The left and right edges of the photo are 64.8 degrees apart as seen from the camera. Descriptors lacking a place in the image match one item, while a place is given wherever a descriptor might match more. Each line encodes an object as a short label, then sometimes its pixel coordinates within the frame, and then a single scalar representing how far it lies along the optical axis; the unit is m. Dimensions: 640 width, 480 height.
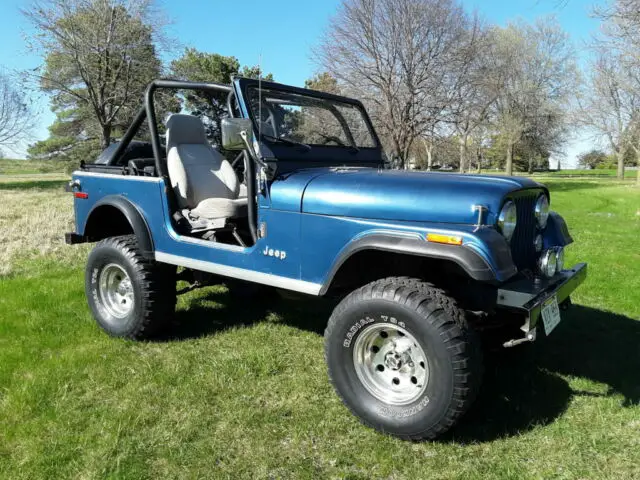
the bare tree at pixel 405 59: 17.94
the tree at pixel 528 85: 29.61
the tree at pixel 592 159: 67.31
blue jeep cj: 2.66
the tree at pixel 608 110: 28.32
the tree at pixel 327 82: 19.34
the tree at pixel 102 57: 16.27
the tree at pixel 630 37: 11.45
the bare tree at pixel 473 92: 18.66
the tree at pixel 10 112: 25.30
